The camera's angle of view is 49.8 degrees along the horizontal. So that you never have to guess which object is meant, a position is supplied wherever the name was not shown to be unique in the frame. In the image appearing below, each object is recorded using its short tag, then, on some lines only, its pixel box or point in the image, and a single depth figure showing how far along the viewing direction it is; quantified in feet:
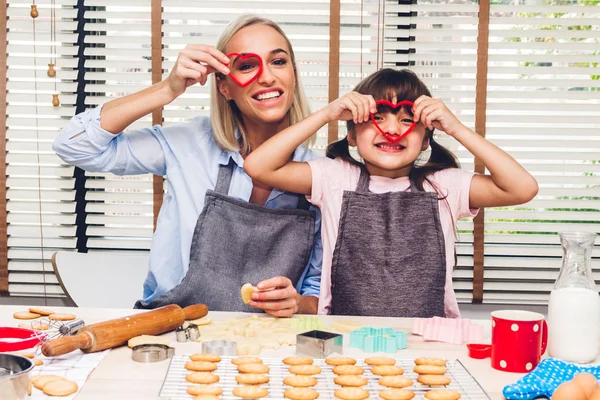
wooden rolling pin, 3.99
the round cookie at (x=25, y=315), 5.05
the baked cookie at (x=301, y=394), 3.41
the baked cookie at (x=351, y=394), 3.44
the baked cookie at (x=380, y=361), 4.02
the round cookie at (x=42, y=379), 3.59
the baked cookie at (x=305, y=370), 3.82
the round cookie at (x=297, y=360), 4.00
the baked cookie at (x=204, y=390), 3.40
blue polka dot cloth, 3.51
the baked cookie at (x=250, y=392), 3.43
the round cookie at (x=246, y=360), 3.96
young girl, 6.11
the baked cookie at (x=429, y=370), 3.85
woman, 6.31
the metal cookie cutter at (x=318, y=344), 4.19
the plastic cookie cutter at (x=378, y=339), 4.45
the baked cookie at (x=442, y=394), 3.44
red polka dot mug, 4.04
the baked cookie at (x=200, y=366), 3.78
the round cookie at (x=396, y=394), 3.44
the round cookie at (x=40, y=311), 5.15
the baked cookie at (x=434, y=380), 3.68
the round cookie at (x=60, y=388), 3.51
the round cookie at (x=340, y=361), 4.01
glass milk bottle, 4.10
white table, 3.63
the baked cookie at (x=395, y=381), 3.65
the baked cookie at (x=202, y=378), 3.60
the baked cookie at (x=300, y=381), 3.60
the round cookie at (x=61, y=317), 4.97
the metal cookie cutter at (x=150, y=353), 4.09
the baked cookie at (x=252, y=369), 3.77
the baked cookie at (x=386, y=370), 3.84
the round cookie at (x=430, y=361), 4.00
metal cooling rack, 3.52
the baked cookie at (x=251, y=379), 3.63
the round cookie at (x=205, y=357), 3.98
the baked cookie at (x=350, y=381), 3.62
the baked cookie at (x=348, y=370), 3.82
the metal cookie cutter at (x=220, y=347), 4.19
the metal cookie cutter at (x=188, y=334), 4.58
